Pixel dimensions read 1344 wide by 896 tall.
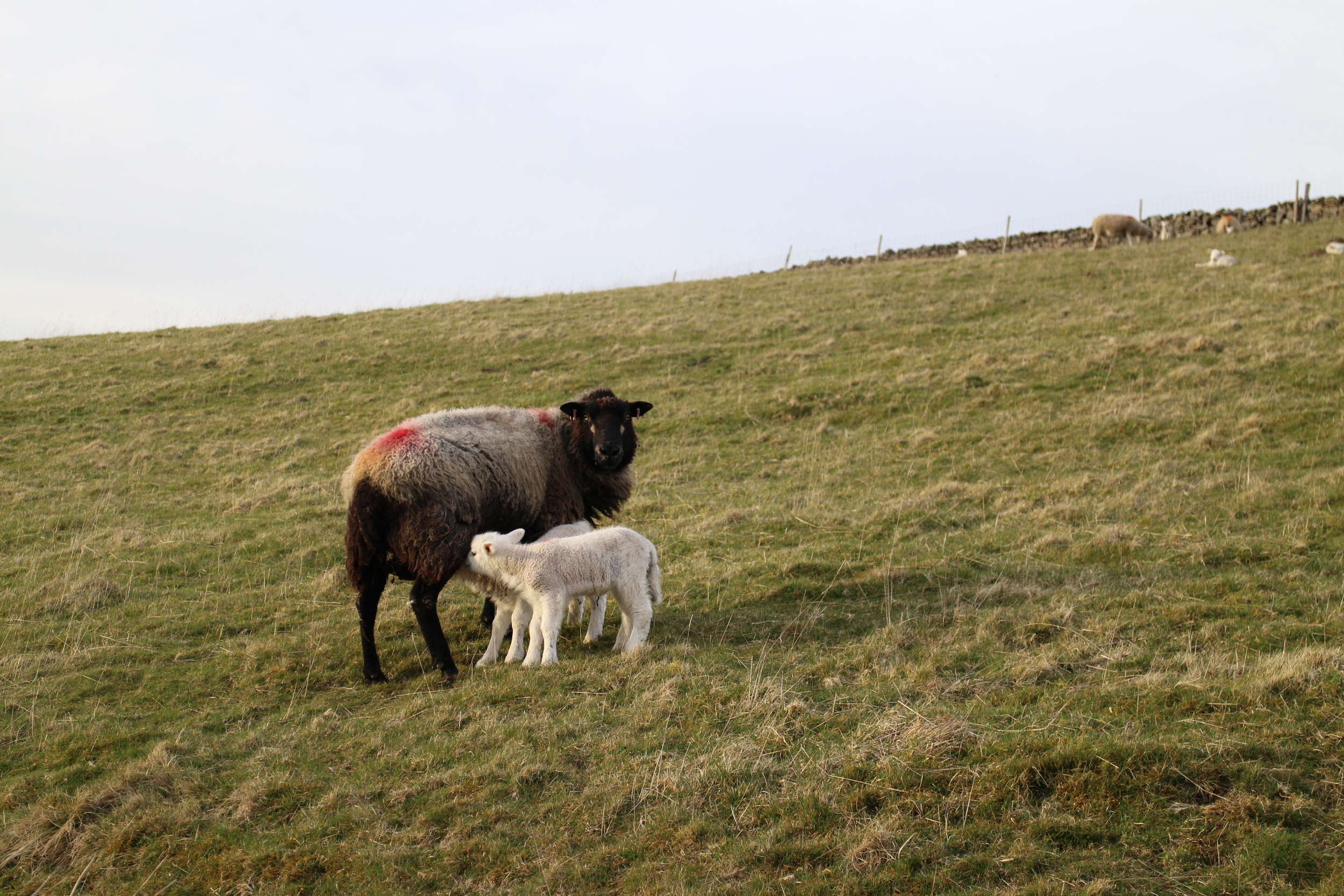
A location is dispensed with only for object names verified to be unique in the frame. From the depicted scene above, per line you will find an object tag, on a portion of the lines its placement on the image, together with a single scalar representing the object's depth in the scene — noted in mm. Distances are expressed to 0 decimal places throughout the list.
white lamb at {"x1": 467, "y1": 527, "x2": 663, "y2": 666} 8836
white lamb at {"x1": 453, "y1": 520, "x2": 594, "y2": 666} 9250
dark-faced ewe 9133
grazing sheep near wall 38594
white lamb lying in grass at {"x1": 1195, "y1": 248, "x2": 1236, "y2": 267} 29484
